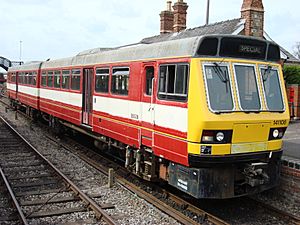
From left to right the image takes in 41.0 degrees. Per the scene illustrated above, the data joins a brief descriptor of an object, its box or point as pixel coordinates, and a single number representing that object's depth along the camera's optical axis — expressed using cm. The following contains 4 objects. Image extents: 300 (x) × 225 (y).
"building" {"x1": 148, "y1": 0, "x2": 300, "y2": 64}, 1642
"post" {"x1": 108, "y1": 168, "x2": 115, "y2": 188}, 887
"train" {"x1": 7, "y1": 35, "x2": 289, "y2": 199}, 647
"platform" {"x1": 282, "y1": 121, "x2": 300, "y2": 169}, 815
